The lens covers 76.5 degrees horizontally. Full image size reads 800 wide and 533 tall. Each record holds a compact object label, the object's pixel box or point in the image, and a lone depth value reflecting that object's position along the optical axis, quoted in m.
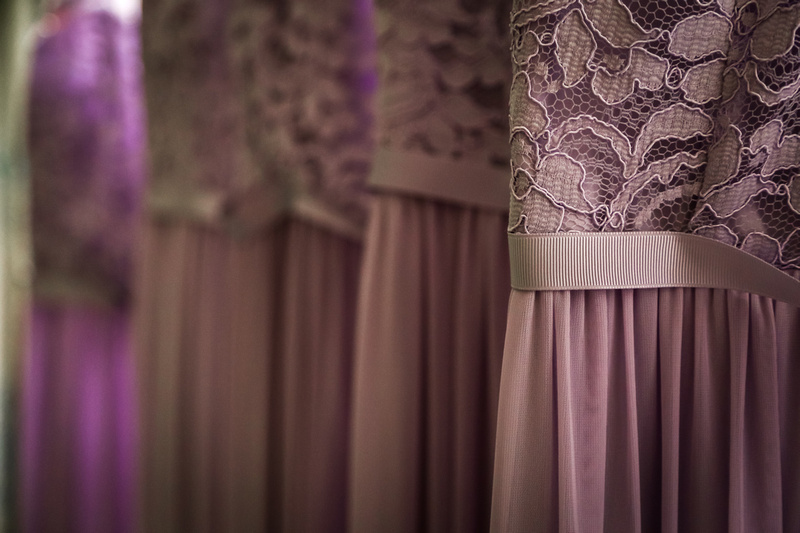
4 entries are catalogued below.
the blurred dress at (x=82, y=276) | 1.18
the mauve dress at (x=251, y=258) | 0.79
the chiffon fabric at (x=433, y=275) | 0.61
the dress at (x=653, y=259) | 0.44
